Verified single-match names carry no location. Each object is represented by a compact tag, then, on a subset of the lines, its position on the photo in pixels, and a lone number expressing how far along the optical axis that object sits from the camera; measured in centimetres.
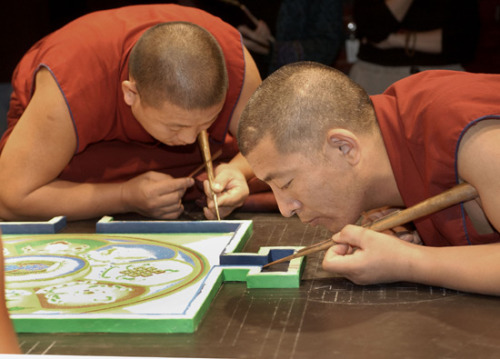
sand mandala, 152
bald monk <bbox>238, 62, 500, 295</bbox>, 166
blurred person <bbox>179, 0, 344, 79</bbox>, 390
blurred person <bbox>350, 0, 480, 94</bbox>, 347
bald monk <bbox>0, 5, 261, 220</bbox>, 229
